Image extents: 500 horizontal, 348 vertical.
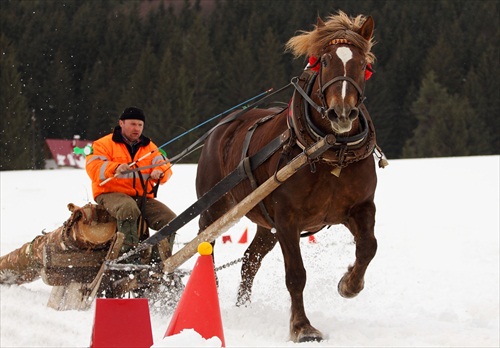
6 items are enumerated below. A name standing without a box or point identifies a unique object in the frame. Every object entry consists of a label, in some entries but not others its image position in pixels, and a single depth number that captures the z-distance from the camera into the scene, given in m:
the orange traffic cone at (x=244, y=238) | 21.25
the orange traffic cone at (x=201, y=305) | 6.45
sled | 11.05
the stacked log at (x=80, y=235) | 12.02
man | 11.90
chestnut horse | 9.23
